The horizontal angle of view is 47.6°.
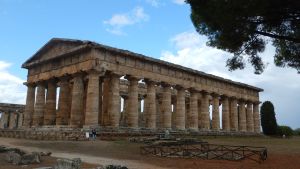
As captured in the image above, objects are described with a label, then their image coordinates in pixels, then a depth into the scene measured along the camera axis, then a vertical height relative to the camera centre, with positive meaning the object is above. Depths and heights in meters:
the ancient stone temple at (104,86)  33.09 +4.34
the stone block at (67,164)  11.48 -1.39
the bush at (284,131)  52.71 -0.75
